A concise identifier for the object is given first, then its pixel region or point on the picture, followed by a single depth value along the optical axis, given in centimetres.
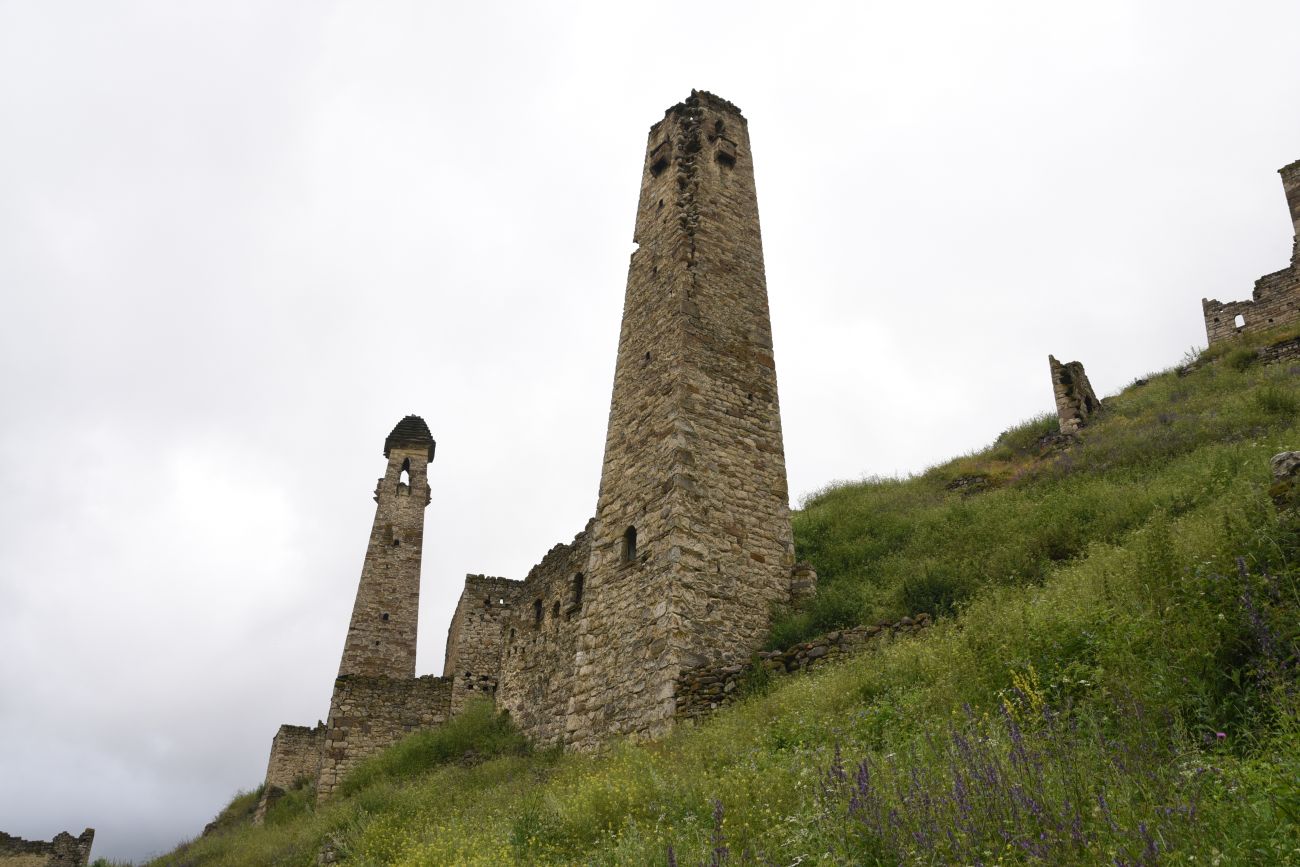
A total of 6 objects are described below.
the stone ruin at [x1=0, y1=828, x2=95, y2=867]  2686
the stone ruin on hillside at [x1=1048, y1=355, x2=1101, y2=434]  2114
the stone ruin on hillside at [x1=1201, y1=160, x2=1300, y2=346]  2388
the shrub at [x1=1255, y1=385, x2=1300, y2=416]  1391
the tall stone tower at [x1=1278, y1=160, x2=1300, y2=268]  2439
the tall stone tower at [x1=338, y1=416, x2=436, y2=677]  2917
